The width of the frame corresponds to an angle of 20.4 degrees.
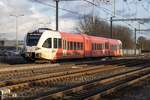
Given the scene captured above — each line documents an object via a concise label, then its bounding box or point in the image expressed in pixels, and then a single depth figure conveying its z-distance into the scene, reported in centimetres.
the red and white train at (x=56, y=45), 3702
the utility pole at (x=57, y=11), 4640
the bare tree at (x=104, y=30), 10328
